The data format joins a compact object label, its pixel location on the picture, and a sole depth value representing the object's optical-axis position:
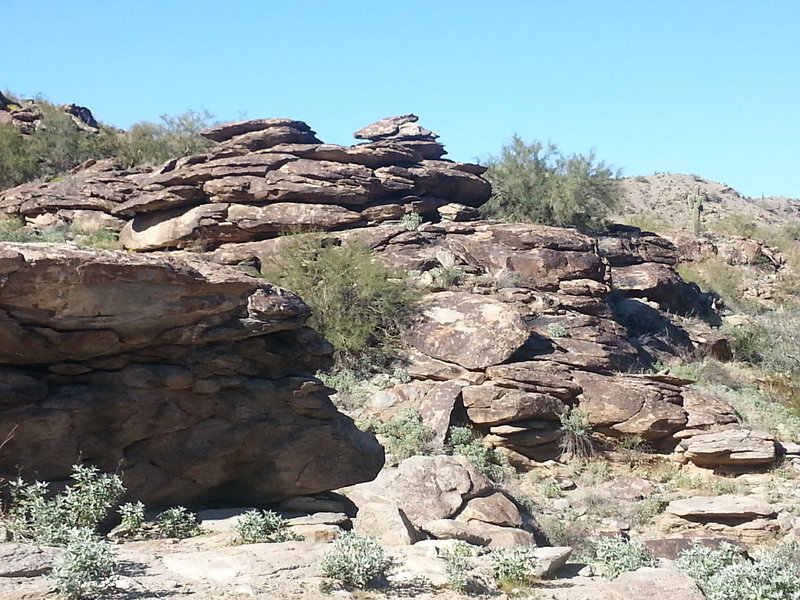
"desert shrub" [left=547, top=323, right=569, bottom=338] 16.25
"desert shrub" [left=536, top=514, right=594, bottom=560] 9.97
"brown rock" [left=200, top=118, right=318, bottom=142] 23.25
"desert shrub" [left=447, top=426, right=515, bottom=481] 12.60
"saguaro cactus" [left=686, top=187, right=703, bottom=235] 32.12
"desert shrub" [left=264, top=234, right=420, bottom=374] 16.11
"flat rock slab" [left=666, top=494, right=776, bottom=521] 11.21
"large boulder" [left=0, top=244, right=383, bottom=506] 5.92
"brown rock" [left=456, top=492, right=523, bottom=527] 9.07
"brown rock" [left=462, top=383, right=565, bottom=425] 13.52
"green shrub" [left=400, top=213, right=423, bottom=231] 20.31
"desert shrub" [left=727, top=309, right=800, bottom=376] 19.56
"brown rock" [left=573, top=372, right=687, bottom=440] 13.81
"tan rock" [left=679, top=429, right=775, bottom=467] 12.98
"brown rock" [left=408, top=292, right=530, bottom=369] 14.75
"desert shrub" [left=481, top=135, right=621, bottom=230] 26.61
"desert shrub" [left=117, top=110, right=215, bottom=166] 29.19
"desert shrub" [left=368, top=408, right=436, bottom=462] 12.44
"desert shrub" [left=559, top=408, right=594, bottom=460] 13.66
